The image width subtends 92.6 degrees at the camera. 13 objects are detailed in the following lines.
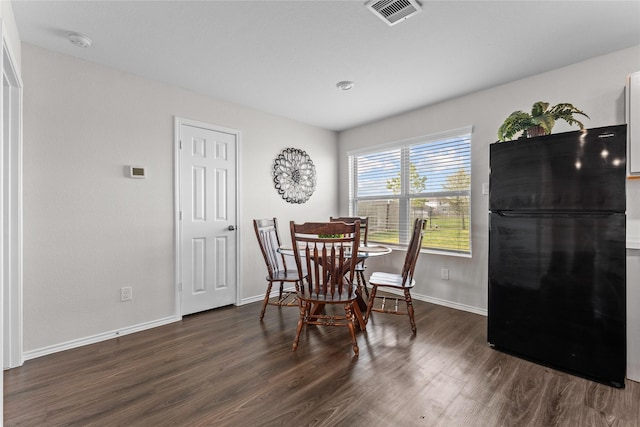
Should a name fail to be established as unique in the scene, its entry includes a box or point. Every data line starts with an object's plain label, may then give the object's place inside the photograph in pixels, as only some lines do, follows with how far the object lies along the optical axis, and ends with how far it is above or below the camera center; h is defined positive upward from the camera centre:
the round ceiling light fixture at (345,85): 3.05 +1.28
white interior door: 3.24 -0.07
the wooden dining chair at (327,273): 2.32 -0.50
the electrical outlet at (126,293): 2.80 -0.77
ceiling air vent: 1.91 +1.30
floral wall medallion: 4.09 +0.50
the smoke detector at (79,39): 2.25 +1.28
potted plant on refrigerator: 2.29 +0.70
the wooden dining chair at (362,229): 3.73 -0.24
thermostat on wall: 2.84 +0.37
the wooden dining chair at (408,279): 2.78 -0.67
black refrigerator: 1.97 -0.29
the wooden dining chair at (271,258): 3.14 -0.51
